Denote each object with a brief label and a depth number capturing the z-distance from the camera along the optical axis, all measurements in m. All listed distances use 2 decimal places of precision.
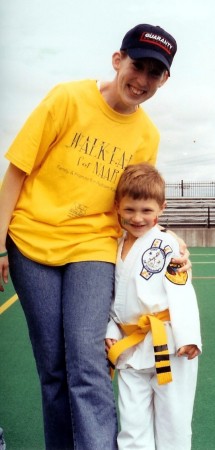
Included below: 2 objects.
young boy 2.13
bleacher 18.41
